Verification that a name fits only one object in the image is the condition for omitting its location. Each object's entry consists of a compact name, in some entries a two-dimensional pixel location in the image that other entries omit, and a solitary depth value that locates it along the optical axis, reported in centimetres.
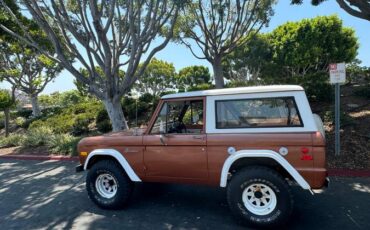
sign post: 662
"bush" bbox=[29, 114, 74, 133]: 1423
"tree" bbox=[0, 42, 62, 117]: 2279
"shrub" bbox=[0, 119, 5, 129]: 2027
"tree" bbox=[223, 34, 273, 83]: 2541
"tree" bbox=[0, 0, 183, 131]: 948
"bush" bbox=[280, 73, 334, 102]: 1080
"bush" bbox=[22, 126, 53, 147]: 1157
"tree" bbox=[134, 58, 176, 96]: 4650
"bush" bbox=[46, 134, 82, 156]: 1005
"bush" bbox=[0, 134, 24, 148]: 1253
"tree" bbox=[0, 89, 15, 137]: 1371
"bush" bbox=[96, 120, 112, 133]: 1307
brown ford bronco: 383
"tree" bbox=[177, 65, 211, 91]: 4859
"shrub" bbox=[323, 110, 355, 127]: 827
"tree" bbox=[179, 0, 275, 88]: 1335
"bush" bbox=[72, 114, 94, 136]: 1353
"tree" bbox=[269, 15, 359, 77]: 2517
